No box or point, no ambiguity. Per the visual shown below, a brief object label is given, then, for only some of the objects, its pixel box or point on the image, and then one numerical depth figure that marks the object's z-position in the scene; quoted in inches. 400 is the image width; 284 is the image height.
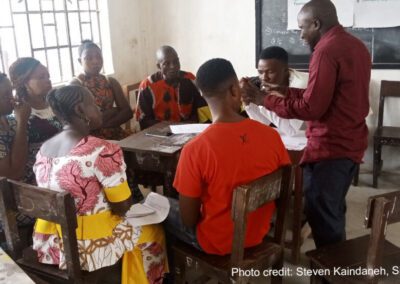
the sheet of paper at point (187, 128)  107.3
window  143.6
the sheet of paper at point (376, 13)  146.5
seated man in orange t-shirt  64.1
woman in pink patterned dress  65.6
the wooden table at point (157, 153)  95.3
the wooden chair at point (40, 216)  59.5
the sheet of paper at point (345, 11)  152.6
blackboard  151.3
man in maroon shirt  75.6
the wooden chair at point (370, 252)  52.2
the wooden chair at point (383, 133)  141.5
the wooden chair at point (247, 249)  60.3
